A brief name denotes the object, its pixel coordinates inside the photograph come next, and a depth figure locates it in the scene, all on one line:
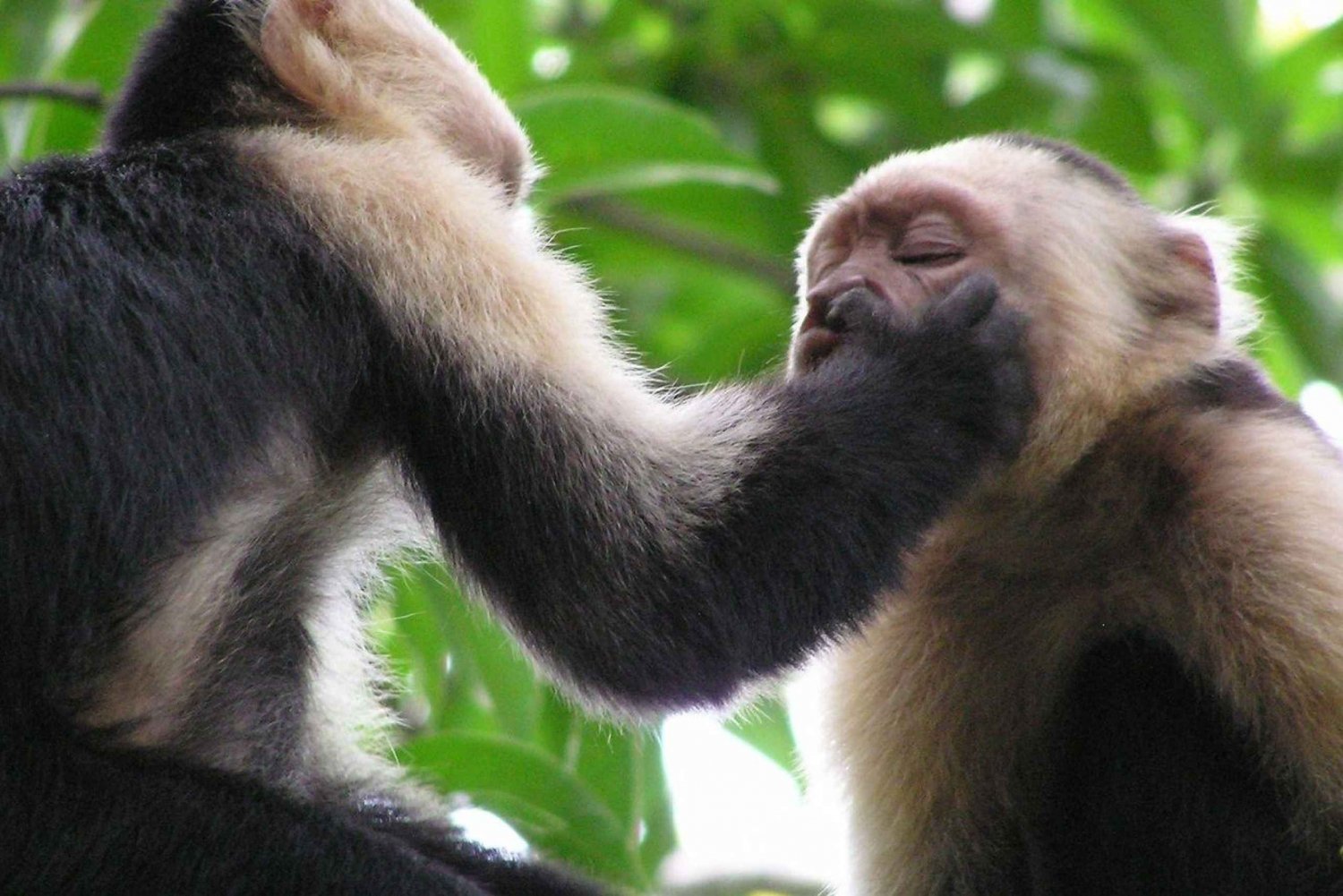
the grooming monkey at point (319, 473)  6.13
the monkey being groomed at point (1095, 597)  7.10
